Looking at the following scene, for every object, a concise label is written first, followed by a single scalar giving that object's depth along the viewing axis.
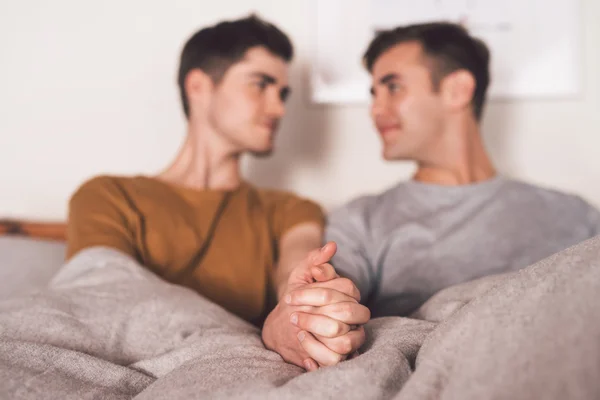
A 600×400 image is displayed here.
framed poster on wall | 1.58
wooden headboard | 1.51
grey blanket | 0.42
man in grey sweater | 1.08
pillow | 1.11
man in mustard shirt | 1.14
